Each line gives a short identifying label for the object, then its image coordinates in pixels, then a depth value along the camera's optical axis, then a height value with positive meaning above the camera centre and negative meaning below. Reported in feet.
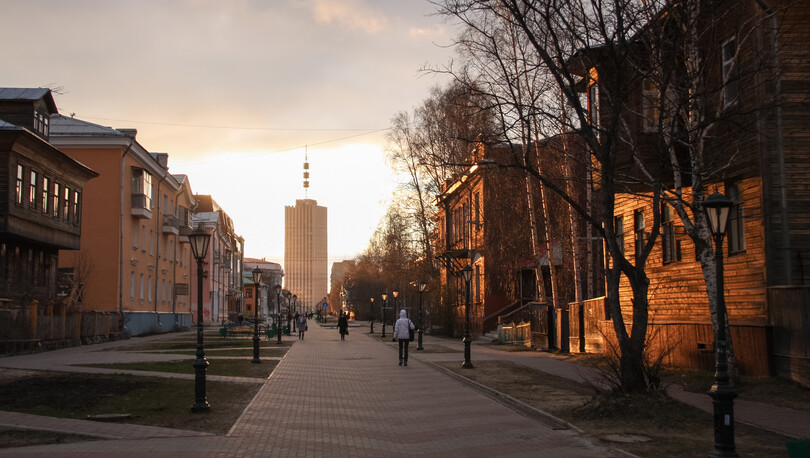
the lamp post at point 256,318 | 81.56 -2.34
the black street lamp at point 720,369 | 27.86 -2.90
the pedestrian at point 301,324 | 152.05 -5.18
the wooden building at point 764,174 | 48.83 +8.48
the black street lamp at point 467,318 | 73.69 -2.21
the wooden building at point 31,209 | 95.91 +13.07
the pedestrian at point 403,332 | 79.30 -3.67
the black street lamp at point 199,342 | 42.14 -2.50
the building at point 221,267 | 266.98 +13.31
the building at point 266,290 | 478.35 +5.83
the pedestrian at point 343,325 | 143.95 -5.18
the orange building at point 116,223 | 141.28 +15.41
